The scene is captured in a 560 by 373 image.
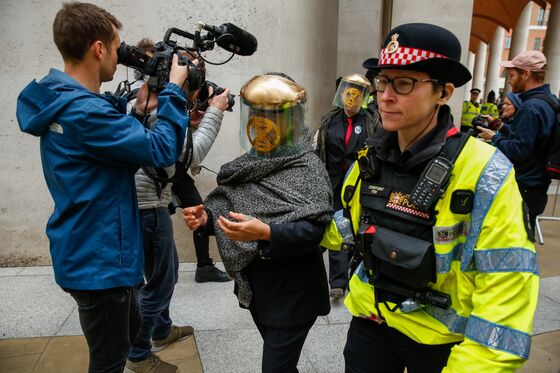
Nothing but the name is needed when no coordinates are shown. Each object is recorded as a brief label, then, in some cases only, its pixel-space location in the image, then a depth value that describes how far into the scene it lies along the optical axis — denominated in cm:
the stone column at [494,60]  3241
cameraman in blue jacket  171
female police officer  128
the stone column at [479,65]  3894
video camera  198
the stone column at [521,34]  2470
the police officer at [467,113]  956
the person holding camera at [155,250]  239
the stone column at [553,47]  1426
